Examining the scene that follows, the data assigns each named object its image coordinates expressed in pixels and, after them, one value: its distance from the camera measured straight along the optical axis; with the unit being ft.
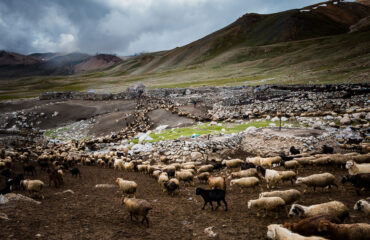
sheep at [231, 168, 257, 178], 42.22
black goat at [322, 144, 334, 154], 52.95
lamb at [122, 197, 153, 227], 25.98
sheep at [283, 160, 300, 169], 44.14
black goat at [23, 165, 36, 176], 51.66
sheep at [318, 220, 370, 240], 18.69
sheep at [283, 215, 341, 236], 20.02
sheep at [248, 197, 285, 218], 26.58
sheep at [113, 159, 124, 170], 60.25
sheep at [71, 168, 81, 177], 51.01
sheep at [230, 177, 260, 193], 36.68
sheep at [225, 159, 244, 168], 52.19
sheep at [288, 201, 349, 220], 23.38
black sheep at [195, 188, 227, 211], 29.40
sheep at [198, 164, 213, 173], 51.62
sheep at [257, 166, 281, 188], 36.68
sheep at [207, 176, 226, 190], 36.84
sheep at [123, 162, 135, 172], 58.13
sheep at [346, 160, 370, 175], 35.75
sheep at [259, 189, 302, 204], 28.40
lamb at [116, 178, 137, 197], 35.73
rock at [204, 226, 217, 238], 23.14
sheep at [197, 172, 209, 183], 45.18
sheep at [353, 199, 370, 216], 24.40
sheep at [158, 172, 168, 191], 41.72
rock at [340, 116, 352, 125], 71.82
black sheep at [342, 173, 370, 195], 29.89
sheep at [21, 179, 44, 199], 35.47
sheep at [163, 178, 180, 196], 37.22
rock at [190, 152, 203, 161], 62.31
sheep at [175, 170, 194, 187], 43.37
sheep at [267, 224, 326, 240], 18.44
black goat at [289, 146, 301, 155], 56.26
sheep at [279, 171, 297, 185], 37.63
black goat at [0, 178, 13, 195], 33.53
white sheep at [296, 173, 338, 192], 32.17
